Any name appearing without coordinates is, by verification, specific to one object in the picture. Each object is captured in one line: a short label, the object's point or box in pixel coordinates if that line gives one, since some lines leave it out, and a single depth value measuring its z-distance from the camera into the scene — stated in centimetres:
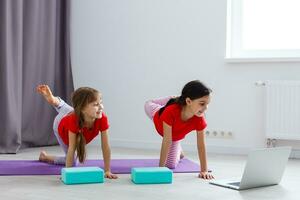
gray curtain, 362
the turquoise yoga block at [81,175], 239
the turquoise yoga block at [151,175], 243
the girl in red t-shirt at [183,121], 261
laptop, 224
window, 384
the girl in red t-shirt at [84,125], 257
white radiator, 353
